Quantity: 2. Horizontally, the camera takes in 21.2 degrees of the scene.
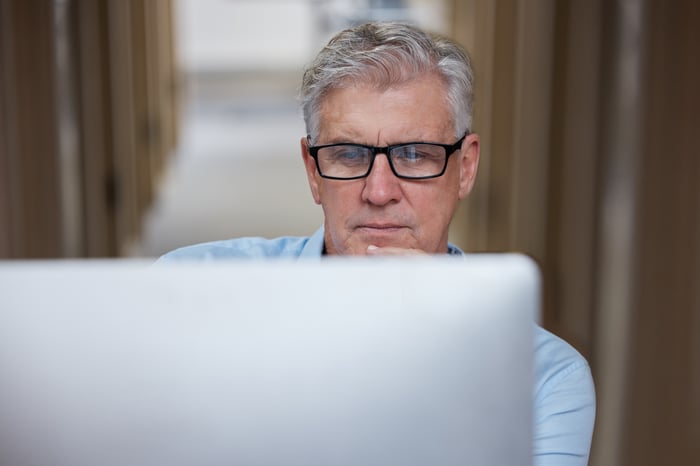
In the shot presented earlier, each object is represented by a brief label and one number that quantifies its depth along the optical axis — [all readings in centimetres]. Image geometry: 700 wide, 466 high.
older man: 163
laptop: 127
